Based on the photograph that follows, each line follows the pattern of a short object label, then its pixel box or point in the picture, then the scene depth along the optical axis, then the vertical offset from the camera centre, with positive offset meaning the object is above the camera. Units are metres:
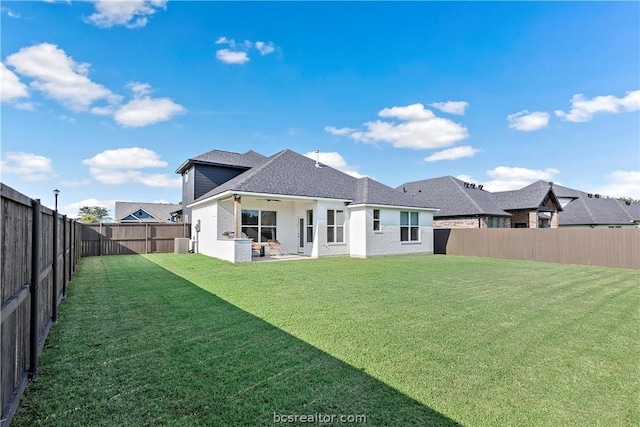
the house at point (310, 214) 14.37 +0.52
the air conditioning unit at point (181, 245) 16.94 -1.15
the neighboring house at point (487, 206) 22.66 +1.47
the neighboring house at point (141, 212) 41.75 +1.75
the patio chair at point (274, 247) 15.05 -1.11
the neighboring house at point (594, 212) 29.90 +1.31
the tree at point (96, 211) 58.84 +2.54
